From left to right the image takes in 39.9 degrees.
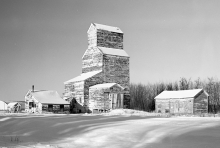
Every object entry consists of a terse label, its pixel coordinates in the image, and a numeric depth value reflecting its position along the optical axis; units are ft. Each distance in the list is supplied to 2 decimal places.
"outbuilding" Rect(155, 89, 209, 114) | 133.59
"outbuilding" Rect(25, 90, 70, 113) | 135.13
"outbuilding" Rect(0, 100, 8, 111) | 255.21
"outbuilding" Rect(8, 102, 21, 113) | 191.31
